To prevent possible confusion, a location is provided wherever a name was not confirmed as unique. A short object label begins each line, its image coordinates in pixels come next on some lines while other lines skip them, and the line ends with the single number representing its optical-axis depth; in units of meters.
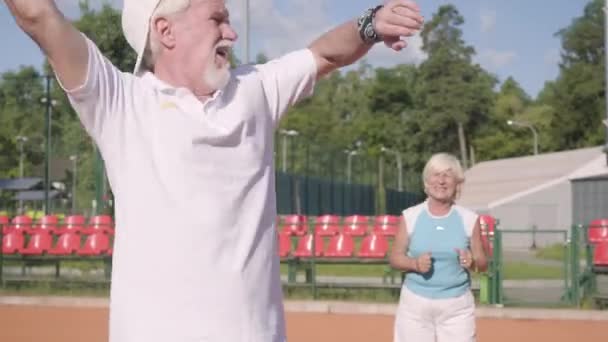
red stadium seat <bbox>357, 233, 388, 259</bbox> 17.28
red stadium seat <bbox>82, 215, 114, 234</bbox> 19.83
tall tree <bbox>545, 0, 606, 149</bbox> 83.38
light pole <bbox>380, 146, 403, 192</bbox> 71.31
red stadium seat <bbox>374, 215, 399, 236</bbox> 17.91
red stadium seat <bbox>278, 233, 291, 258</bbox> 17.97
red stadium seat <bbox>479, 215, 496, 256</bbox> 16.23
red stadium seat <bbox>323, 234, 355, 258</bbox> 17.75
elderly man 2.55
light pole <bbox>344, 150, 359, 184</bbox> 56.14
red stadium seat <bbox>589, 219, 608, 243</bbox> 16.67
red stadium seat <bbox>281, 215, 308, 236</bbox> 18.45
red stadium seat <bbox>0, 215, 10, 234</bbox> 20.04
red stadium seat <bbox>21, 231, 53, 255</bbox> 19.78
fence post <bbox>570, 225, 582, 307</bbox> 15.88
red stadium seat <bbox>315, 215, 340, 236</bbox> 18.32
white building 50.84
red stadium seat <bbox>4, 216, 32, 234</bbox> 20.47
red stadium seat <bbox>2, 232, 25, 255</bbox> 20.05
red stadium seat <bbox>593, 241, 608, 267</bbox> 15.91
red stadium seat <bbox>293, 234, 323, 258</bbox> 17.86
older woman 5.81
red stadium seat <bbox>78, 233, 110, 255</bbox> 19.25
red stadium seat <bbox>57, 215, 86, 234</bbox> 20.12
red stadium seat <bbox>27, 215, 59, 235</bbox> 20.34
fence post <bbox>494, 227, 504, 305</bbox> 15.84
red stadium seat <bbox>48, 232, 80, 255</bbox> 19.64
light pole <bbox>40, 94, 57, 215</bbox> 32.69
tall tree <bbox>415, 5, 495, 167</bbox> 91.62
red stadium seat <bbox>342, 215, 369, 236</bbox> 18.28
